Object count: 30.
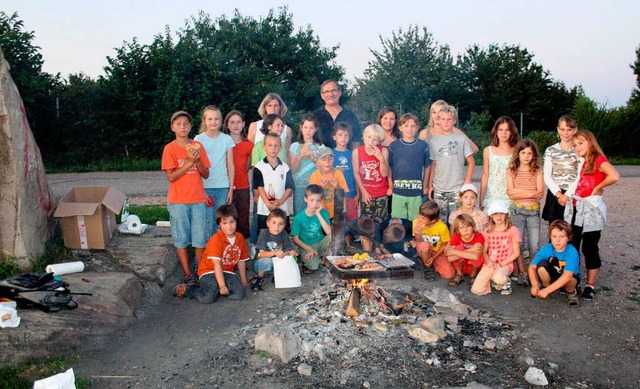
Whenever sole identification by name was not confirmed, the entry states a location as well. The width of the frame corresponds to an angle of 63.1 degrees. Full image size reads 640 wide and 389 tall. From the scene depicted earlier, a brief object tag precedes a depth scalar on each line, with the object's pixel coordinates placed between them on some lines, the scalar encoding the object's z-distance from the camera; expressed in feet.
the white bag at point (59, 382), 11.25
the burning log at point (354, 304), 15.26
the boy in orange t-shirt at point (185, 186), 18.53
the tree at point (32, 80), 45.93
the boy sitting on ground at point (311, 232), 20.25
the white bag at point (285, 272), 18.93
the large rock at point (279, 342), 13.05
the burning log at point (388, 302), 15.60
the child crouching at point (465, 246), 19.02
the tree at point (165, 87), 53.11
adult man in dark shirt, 22.74
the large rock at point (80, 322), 13.15
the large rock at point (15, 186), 16.90
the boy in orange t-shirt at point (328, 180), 20.78
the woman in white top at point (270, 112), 22.04
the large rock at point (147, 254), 18.86
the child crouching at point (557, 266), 17.17
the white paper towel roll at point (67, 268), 17.10
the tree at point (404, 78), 69.51
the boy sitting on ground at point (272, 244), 18.97
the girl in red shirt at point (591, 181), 18.11
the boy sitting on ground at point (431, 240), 19.81
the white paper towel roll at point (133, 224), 21.74
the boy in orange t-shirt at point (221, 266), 17.79
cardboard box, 19.02
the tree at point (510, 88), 90.12
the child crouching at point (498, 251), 18.30
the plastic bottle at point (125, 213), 22.34
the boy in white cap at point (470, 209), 19.72
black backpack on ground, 13.96
